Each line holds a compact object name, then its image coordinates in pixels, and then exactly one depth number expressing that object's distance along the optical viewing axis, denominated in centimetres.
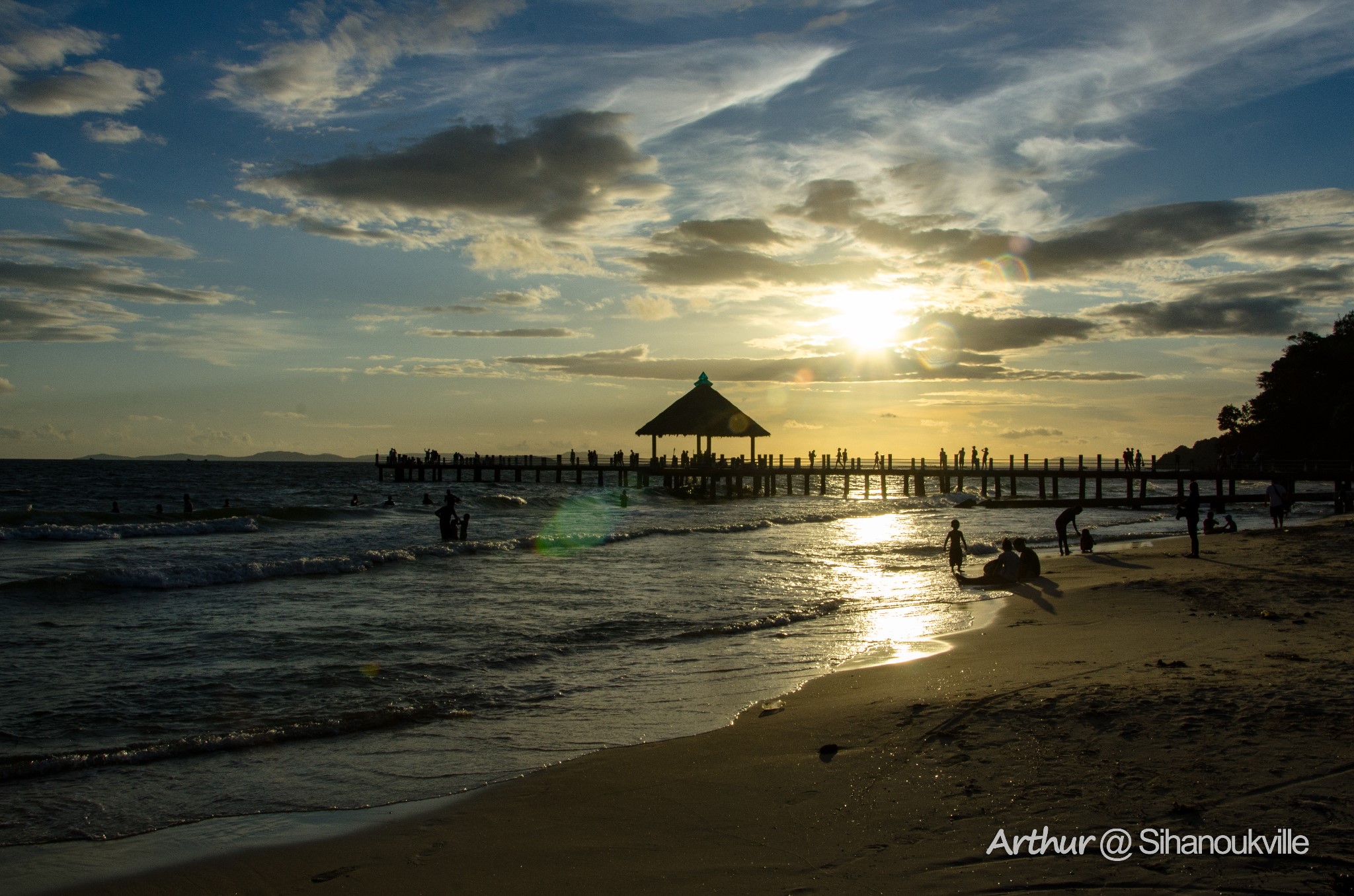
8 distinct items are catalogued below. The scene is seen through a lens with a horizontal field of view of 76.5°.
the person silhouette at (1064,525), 2009
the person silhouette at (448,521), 2286
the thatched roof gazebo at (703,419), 4809
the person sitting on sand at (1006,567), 1519
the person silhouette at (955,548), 1672
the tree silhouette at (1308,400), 5725
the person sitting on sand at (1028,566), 1552
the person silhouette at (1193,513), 1689
